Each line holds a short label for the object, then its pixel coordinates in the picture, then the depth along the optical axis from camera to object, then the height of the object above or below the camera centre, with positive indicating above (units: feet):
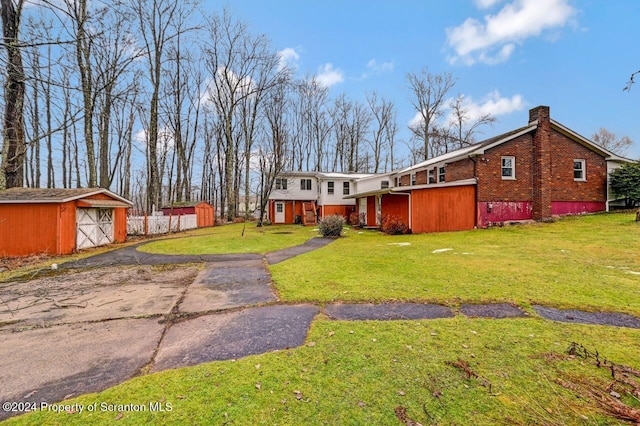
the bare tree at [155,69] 75.00 +40.84
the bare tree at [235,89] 87.97 +41.77
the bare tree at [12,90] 23.26 +11.07
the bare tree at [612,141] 103.40 +26.56
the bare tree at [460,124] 104.17 +33.81
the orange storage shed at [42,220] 34.83 -0.53
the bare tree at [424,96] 105.60 +45.19
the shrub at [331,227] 50.78 -2.43
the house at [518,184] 49.65 +5.22
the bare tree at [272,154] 75.92 +16.98
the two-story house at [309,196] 87.30 +5.80
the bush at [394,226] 52.01 -2.48
